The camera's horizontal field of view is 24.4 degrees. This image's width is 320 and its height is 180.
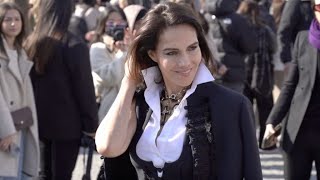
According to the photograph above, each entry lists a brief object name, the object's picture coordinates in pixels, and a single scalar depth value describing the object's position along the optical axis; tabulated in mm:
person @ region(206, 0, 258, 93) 7410
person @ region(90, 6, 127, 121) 5602
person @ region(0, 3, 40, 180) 5020
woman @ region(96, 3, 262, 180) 2719
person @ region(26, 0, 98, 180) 5180
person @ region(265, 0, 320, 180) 4605
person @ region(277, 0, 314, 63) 6289
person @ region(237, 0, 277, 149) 8219
